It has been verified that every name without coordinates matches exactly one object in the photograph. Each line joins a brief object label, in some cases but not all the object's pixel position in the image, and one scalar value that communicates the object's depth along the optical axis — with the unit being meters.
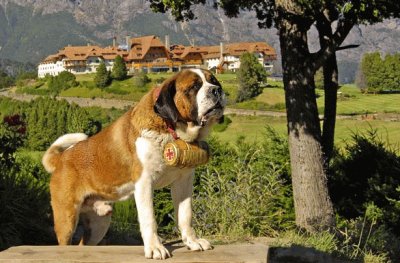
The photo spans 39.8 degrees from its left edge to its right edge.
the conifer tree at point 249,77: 79.56
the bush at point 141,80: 96.69
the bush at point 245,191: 7.21
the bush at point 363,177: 8.95
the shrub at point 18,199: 6.11
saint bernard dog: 3.46
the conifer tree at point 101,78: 99.50
